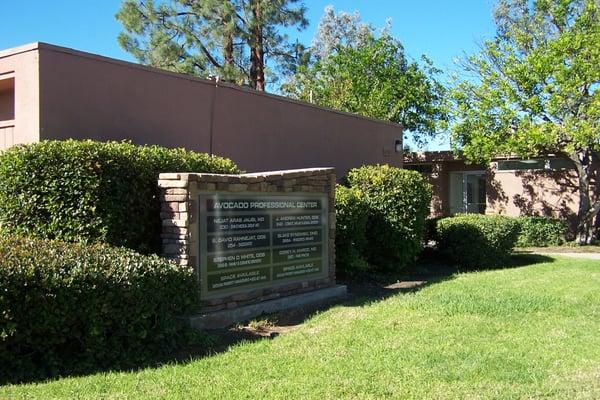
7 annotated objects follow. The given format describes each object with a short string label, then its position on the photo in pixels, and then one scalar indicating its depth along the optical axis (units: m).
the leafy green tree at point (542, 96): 16.44
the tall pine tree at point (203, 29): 23.61
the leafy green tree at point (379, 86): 22.05
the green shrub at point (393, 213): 11.53
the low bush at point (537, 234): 19.17
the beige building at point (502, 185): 21.22
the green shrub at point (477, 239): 13.30
